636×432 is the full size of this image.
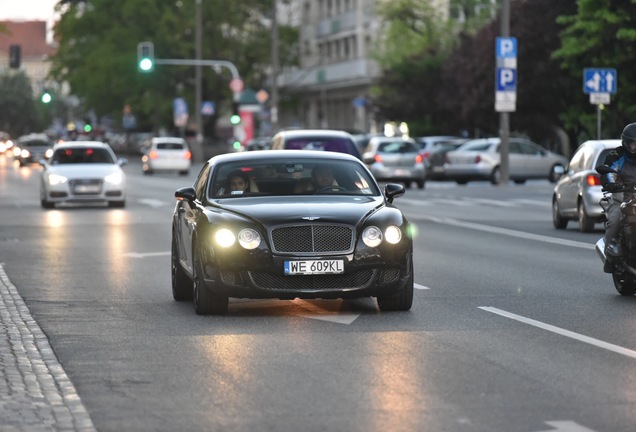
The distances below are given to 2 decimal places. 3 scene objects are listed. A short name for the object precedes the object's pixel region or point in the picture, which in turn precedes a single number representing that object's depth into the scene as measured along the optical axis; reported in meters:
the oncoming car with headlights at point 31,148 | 88.81
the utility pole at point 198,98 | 87.81
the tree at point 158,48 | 100.19
